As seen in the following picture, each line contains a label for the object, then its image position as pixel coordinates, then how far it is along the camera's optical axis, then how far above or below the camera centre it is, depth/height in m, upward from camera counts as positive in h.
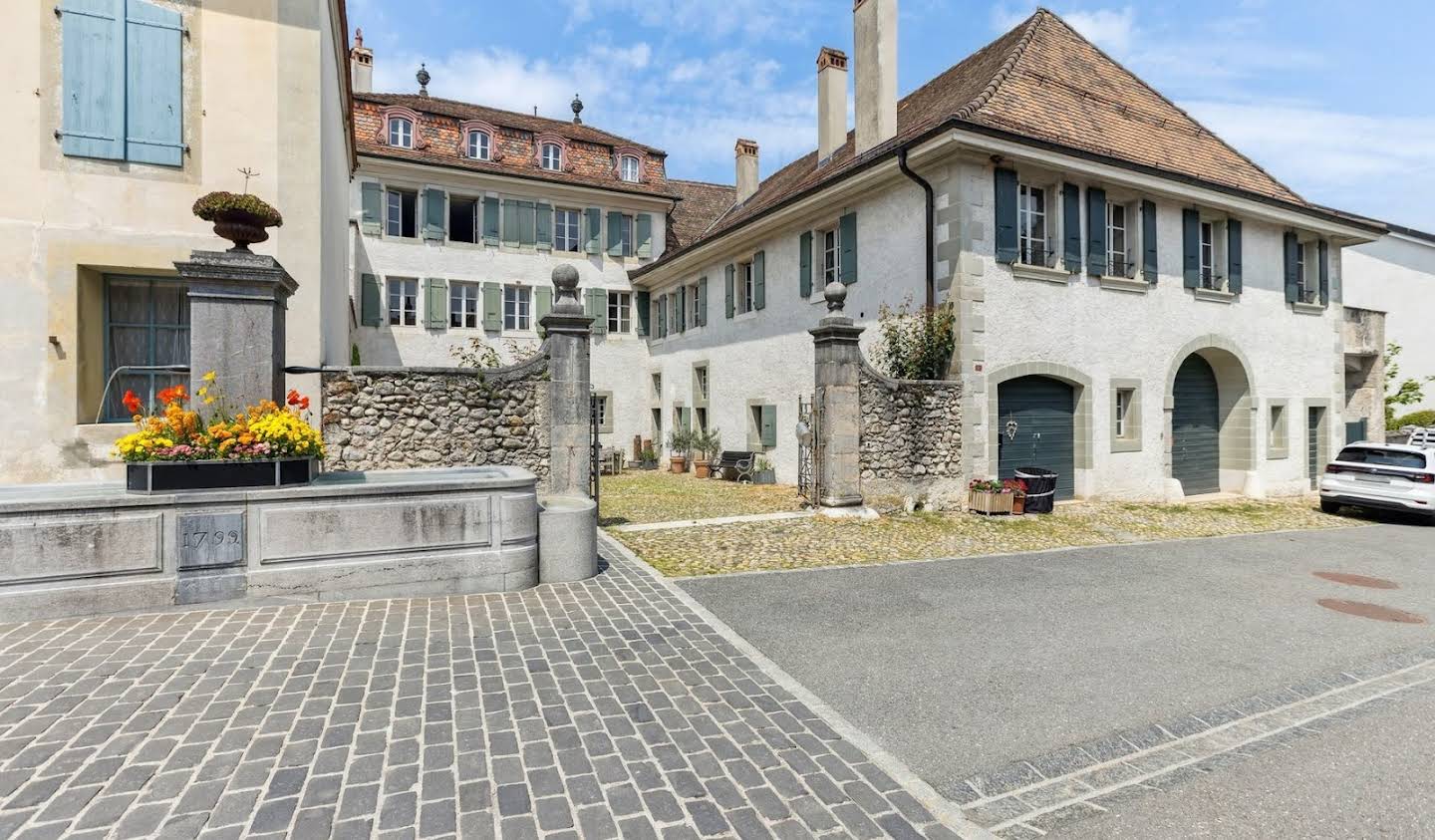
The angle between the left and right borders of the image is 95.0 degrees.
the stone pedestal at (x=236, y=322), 5.68 +0.91
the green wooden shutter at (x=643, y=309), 22.50 +3.91
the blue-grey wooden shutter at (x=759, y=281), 16.39 +3.54
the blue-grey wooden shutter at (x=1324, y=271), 16.22 +3.66
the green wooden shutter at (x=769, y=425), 15.96 -0.09
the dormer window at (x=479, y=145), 21.22 +9.02
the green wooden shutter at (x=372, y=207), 19.03 +6.31
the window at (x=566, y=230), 21.53 +6.37
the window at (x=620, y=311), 22.31 +3.81
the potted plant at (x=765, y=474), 15.74 -1.25
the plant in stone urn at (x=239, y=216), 5.71 +1.86
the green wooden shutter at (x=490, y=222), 20.39 +6.27
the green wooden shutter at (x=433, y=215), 19.69 +6.28
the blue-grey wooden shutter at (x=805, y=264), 14.69 +3.54
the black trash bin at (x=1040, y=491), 11.34 -1.23
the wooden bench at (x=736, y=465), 16.14 -1.08
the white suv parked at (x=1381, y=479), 10.88 -1.06
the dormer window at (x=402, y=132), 20.36 +9.08
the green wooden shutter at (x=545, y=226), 21.00 +6.32
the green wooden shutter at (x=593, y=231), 21.80 +6.38
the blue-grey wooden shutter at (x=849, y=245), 13.55 +3.67
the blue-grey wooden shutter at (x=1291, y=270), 15.48 +3.53
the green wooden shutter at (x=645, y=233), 22.44 +6.49
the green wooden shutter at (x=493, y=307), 20.19 +3.59
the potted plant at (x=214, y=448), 5.04 -0.18
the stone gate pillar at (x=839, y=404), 10.59 +0.29
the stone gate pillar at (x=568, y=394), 8.62 +0.39
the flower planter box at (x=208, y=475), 5.00 -0.39
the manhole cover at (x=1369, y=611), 5.76 -1.74
